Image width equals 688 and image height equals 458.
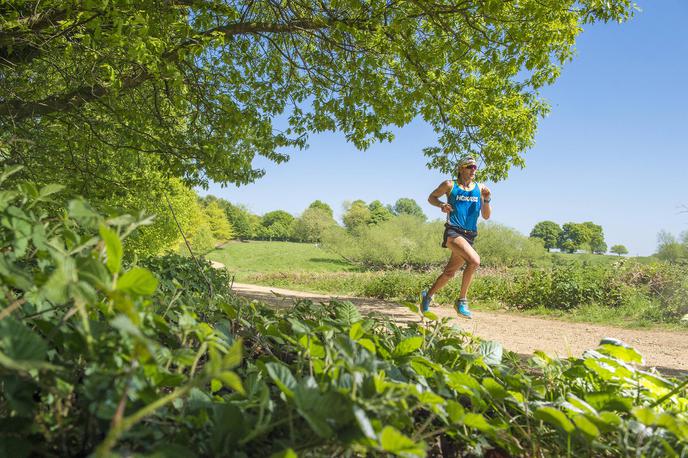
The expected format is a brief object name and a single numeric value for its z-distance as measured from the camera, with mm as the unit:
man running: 6289
